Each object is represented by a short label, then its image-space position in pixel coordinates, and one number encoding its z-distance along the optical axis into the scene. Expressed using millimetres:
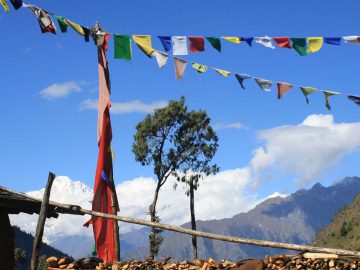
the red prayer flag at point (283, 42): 14886
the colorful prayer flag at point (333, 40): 14367
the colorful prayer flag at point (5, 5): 15444
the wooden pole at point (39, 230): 9414
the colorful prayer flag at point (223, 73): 15727
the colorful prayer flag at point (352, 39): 14012
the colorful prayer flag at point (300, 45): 14789
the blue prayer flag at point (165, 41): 15203
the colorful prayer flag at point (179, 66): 15188
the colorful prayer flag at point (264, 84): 15305
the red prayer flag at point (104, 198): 14591
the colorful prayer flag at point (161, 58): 14974
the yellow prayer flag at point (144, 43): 15055
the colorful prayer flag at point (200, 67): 15968
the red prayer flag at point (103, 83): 15758
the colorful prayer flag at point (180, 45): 15125
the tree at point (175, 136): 38375
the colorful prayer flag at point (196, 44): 15328
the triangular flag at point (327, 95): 14182
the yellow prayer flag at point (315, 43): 14727
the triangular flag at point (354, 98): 13477
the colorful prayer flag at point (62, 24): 15859
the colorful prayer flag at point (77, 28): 16031
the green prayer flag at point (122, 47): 15125
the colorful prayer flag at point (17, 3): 15630
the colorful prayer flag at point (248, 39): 15297
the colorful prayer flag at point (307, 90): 14580
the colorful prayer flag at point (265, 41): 15158
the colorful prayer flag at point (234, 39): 15305
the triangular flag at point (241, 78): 15794
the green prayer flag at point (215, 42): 15314
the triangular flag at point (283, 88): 14992
